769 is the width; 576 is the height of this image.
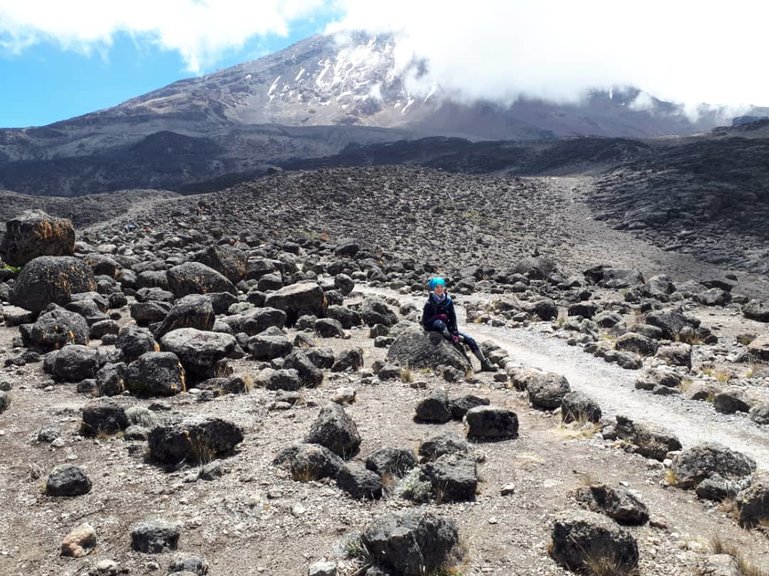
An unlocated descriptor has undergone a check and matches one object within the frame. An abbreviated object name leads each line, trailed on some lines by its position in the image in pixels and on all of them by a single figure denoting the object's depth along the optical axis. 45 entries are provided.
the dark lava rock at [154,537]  4.89
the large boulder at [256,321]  12.91
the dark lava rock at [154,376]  8.70
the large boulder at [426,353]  10.66
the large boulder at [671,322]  13.77
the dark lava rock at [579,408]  7.92
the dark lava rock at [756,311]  16.22
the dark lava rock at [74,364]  9.30
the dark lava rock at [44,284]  13.26
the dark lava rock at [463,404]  8.11
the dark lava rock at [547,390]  8.66
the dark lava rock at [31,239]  16.33
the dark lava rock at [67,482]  5.80
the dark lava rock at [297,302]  14.80
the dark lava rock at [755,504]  5.12
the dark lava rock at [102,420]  7.20
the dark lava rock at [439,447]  6.46
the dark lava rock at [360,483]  5.73
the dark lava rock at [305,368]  9.73
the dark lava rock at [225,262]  18.62
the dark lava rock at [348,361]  10.62
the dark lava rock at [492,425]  7.39
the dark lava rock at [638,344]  12.22
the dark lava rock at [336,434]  6.71
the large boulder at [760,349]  11.74
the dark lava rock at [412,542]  4.49
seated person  11.34
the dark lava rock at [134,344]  9.78
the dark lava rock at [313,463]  6.10
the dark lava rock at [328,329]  13.52
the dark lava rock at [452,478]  5.69
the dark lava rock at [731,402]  8.46
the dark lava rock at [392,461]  6.08
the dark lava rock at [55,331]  10.73
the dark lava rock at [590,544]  4.48
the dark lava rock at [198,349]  9.34
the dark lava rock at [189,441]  6.48
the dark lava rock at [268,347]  11.09
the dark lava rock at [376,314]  14.86
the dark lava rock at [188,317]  11.27
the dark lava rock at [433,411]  8.01
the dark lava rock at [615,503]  5.20
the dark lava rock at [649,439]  6.73
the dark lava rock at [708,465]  5.94
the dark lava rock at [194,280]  15.57
